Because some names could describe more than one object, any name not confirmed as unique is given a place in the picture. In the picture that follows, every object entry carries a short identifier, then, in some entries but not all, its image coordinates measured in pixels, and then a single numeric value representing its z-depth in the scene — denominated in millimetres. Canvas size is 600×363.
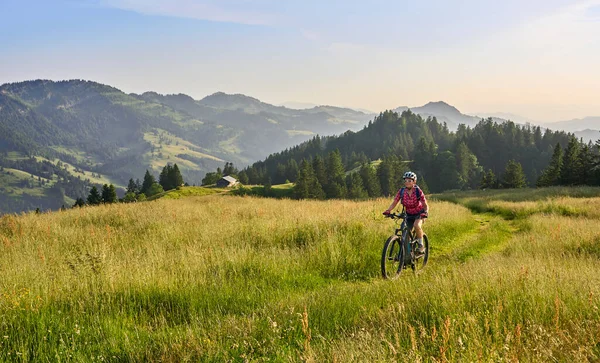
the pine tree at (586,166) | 54812
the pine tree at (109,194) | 78975
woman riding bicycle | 9094
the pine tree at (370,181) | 100775
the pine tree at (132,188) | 114912
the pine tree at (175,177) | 110938
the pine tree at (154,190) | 98938
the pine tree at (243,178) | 143938
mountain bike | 8844
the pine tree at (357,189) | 92438
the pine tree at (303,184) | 90344
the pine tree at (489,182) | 77938
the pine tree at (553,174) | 64562
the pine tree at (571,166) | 57288
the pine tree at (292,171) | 146938
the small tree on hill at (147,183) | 102894
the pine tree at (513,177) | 72250
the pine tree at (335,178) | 99000
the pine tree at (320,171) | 106000
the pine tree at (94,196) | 80831
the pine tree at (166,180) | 110875
